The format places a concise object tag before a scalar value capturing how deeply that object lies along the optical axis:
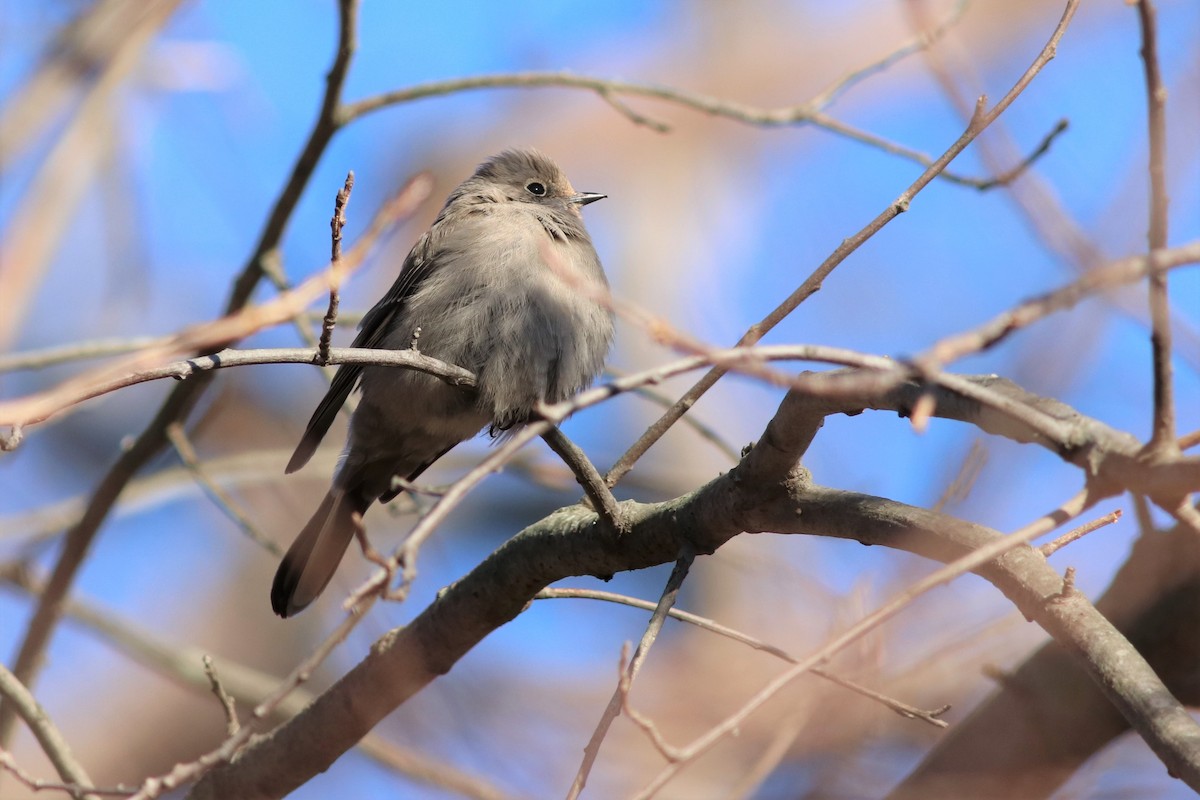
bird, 9.70
